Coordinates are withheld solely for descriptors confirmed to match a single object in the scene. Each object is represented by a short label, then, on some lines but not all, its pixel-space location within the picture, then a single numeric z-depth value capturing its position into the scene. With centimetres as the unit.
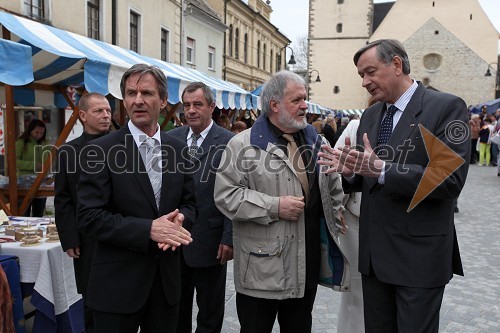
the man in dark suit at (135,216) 210
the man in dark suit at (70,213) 324
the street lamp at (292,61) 2648
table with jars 341
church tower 4988
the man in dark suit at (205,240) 327
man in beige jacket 267
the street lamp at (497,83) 4516
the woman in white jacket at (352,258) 326
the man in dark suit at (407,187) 214
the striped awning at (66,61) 521
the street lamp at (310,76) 5053
